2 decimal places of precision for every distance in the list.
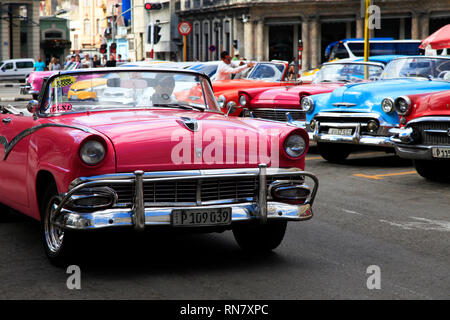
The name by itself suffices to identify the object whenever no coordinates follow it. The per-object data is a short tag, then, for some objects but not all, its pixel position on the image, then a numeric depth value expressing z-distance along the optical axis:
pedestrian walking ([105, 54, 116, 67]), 26.92
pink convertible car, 5.55
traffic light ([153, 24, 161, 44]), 35.19
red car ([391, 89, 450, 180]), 10.40
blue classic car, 12.36
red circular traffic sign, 30.45
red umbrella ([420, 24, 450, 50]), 20.35
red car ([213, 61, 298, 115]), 17.25
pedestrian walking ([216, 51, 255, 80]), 18.36
